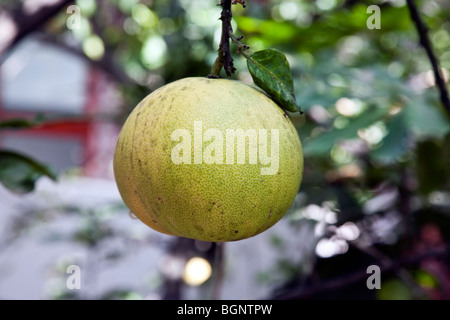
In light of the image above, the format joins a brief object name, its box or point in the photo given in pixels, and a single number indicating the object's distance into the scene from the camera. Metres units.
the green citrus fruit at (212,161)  0.56
